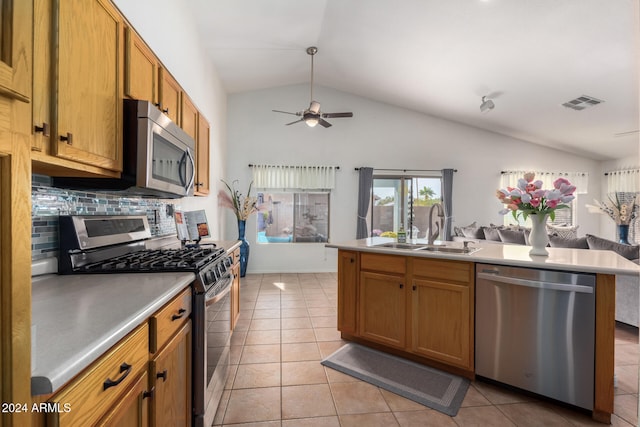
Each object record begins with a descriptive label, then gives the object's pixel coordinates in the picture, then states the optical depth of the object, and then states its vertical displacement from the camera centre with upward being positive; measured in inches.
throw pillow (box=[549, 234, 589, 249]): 131.2 -11.9
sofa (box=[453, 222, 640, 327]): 113.1 -13.6
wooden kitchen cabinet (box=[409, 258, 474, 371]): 82.0 -27.4
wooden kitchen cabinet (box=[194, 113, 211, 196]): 117.3 +21.6
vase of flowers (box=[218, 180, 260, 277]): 203.9 -0.9
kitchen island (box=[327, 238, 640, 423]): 66.1 -24.1
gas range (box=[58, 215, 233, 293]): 58.2 -10.8
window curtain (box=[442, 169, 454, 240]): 234.1 +18.6
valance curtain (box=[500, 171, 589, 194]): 240.8 +30.3
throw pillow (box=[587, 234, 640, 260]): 113.5 -12.1
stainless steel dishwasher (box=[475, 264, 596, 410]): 67.7 -28.0
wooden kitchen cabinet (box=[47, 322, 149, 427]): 26.0 -17.9
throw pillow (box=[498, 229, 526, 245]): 155.8 -11.5
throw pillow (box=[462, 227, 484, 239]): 180.2 -11.4
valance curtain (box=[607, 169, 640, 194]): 229.3 +27.8
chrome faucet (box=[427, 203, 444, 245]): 100.8 -4.5
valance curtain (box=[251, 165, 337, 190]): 220.4 +25.6
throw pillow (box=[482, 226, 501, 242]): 169.2 -11.3
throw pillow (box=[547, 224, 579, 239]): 210.5 -10.4
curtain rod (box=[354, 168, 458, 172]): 233.8 +34.1
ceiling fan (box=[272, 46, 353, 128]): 155.7 +51.4
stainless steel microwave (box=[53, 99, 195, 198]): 60.8 +11.7
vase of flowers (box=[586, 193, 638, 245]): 201.0 +1.9
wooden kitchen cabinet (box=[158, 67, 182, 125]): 80.6 +33.3
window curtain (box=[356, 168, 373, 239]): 226.8 +11.1
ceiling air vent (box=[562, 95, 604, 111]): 158.9 +62.0
